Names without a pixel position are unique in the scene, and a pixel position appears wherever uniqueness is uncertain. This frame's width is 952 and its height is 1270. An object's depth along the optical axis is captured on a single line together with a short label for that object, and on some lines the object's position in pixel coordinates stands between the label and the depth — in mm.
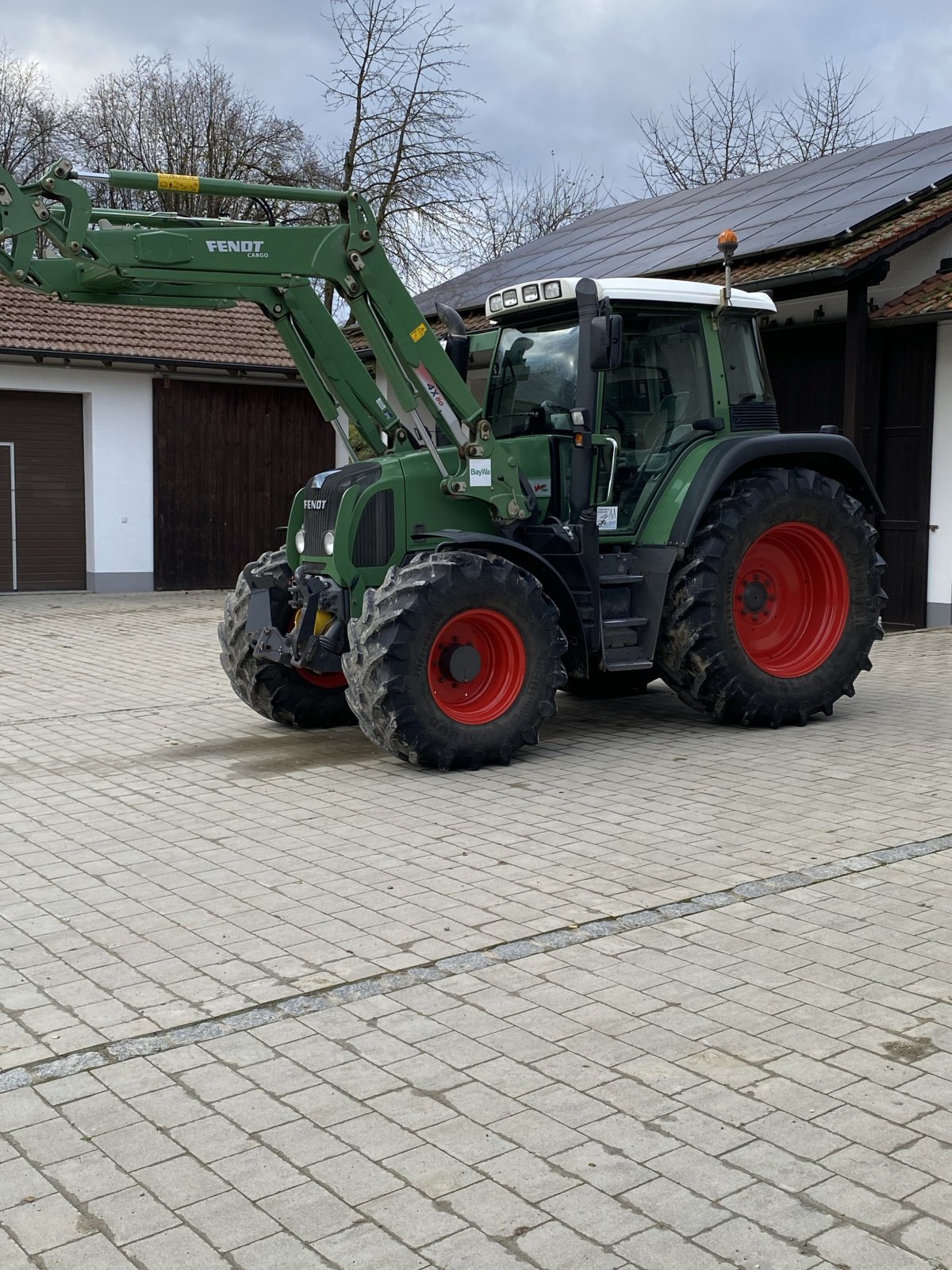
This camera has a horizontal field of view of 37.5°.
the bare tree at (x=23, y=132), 33594
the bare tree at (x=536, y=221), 36750
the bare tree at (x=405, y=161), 28266
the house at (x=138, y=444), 19766
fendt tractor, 7539
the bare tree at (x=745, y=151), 33656
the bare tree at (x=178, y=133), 31672
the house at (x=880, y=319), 13641
